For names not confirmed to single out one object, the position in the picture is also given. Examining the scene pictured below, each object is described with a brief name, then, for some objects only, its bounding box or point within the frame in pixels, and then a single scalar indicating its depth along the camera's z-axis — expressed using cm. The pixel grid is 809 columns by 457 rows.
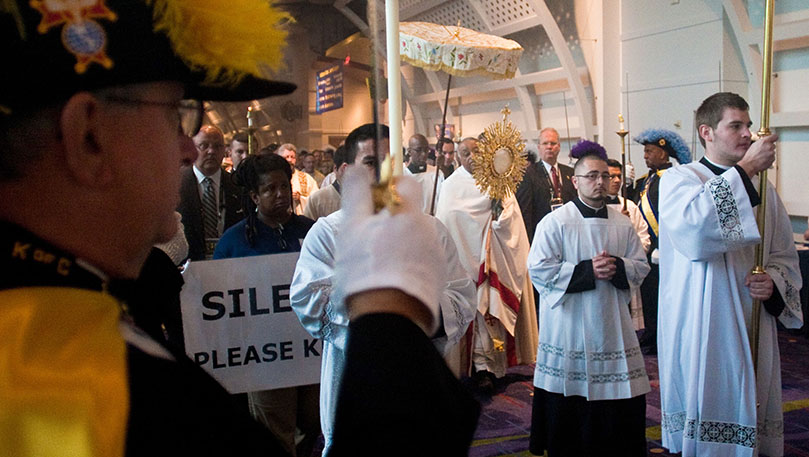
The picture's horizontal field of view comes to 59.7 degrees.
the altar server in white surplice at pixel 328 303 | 289
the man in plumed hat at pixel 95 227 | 71
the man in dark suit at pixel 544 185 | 726
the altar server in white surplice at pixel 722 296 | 373
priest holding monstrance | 586
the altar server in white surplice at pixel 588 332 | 405
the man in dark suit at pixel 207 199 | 475
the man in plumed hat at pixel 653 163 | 724
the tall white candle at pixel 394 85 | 115
